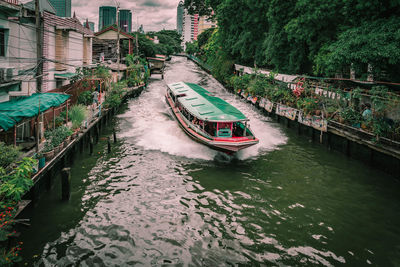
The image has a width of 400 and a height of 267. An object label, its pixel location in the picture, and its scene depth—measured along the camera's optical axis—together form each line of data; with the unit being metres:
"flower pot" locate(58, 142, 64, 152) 14.45
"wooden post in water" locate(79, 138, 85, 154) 18.59
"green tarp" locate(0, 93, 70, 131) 11.72
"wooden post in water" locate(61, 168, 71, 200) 12.18
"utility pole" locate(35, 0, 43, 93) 13.97
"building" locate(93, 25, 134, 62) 47.34
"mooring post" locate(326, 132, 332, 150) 20.61
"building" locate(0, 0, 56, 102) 16.14
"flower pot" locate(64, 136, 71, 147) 15.32
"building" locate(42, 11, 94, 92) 21.83
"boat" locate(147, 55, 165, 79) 58.28
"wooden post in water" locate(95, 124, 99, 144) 21.21
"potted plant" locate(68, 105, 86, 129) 18.16
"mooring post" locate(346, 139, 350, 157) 18.83
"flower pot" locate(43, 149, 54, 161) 13.05
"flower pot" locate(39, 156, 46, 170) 12.05
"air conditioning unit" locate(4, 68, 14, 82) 16.13
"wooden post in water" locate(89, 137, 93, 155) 18.56
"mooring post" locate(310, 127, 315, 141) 22.54
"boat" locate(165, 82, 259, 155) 16.95
